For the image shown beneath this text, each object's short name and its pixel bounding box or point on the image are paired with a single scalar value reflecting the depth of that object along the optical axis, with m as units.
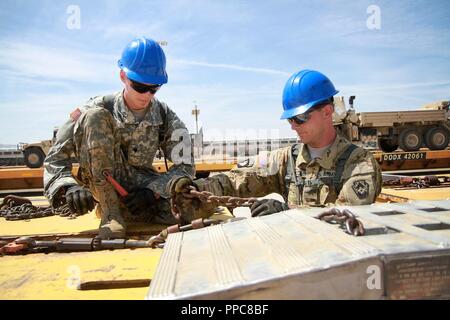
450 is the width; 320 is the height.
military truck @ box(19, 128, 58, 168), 16.14
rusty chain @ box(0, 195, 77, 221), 3.43
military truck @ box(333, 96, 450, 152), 13.46
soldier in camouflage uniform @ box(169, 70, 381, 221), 2.28
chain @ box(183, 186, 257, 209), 2.02
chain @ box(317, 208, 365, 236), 1.19
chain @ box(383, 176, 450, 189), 4.56
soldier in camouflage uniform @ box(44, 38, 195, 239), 2.62
